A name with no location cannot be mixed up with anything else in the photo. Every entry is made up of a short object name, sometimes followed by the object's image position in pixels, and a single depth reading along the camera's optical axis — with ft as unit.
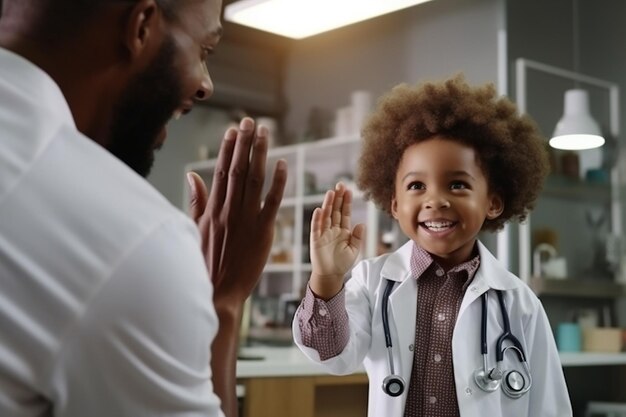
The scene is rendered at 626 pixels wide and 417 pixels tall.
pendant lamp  9.63
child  3.49
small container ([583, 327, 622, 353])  10.03
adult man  1.72
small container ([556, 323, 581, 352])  9.94
